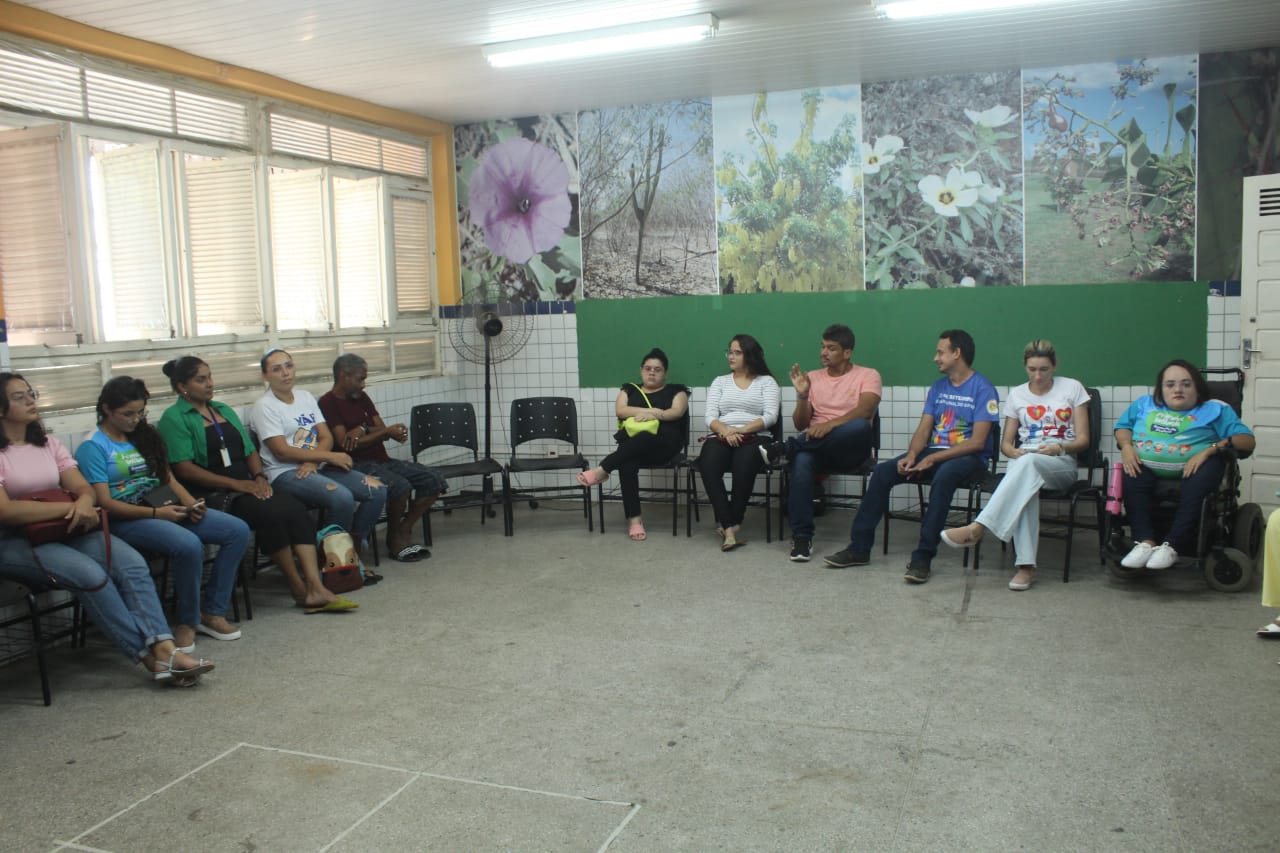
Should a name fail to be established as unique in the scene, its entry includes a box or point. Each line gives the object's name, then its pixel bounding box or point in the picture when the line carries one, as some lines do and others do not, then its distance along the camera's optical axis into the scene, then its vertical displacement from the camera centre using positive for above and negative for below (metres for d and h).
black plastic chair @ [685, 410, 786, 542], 5.80 -0.99
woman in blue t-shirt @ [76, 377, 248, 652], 4.09 -0.70
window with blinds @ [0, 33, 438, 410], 4.67 +0.58
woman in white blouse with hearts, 4.82 -0.67
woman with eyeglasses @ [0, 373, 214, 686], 3.68 -0.79
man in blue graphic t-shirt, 5.13 -0.67
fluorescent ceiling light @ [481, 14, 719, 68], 4.92 +1.42
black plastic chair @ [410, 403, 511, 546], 6.46 -0.65
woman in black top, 6.09 -0.64
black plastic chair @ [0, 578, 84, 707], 3.65 -1.01
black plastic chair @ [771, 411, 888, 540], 5.73 -1.01
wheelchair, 4.53 -1.04
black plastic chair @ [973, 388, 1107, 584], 4.94 -0.87
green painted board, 5.93 -0.07
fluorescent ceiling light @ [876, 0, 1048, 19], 4.68 +1.41
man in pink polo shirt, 5.50 -0.59
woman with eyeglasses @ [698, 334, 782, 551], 5.78 -0.60
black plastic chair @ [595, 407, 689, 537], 6.01 -0.82
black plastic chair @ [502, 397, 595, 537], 6.65 -0.61
